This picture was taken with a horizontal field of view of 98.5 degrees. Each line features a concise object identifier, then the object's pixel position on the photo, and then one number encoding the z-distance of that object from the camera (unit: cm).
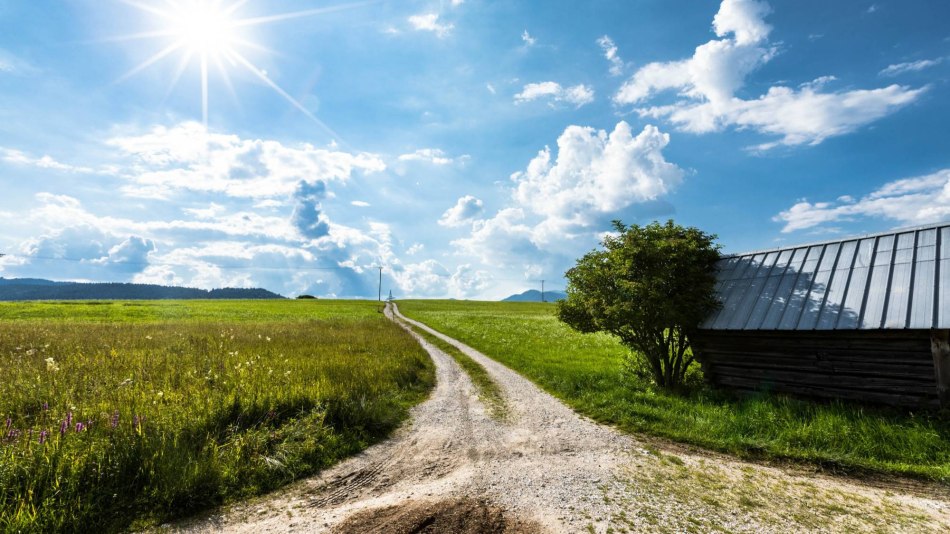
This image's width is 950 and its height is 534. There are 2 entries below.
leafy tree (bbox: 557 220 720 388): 1277
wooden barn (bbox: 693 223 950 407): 958
